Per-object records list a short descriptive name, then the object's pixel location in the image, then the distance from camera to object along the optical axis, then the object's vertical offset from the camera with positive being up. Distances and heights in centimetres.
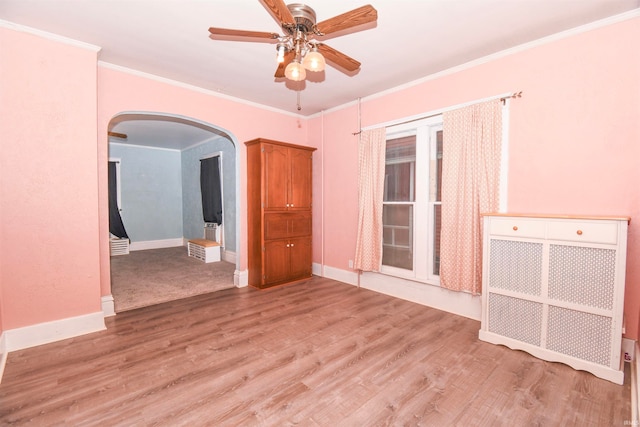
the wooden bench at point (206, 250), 588 -101
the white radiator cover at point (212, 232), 635 -67
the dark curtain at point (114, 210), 662 -18
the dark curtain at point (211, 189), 632 +32
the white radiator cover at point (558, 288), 202 -67
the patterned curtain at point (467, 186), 289 +20
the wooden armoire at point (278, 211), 408 -13
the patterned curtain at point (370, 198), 388 +8
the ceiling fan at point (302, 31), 170 +116
